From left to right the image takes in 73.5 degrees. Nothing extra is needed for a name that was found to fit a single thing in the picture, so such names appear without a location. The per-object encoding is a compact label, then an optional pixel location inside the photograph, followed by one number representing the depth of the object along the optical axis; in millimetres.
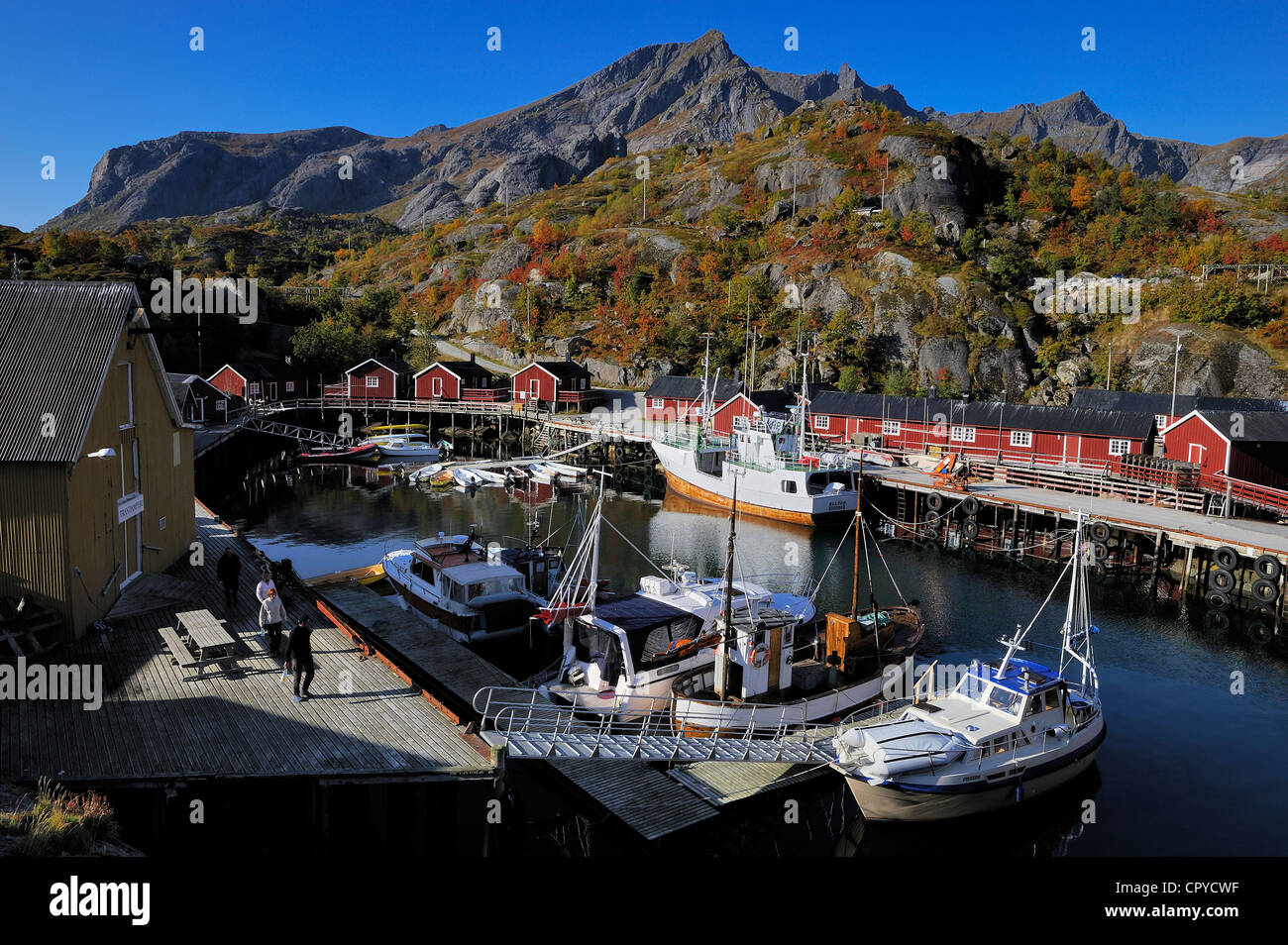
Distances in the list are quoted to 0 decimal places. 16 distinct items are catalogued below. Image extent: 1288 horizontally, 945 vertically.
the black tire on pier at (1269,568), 29422
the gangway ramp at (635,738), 14969
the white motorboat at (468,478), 52094
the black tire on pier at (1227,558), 30531
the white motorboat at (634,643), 18609
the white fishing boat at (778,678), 17672
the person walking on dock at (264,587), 17312
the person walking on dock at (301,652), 14664
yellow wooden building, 16516
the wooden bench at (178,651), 15700
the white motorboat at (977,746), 15695
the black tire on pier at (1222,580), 30656
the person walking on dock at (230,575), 19625
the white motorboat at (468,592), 23516
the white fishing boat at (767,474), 44219
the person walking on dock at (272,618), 16922
